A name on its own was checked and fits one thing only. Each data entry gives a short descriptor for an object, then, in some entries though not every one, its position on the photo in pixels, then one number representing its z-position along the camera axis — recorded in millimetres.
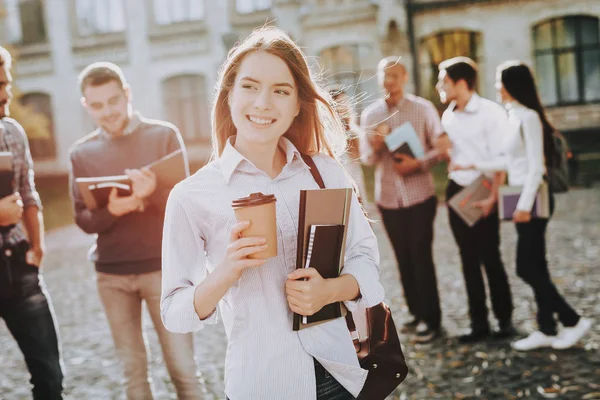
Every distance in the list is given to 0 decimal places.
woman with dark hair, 4262
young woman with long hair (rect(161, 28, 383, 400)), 1837
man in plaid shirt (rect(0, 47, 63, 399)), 2986
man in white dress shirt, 4703
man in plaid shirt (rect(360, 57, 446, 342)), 4938
